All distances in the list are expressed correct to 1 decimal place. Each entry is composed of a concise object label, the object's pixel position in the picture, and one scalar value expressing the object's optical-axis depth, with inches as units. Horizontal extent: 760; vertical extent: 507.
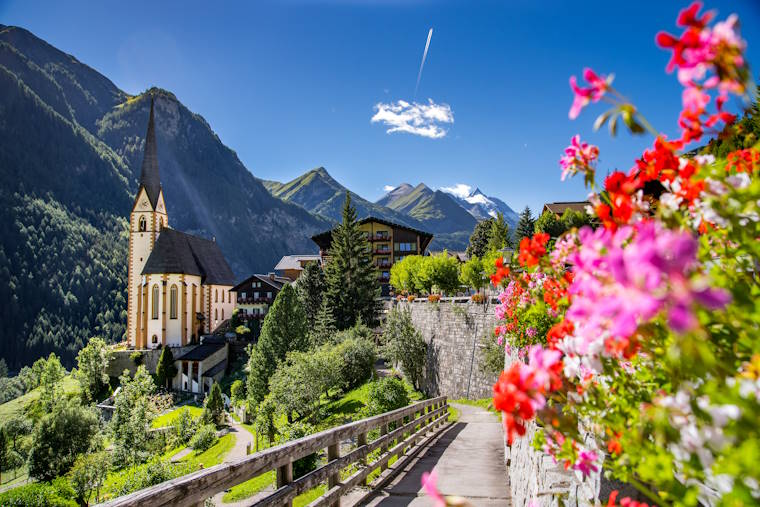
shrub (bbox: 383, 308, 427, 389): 1000.2
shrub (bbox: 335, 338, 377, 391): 1123.3
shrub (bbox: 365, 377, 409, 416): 601.6
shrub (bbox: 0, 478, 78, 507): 604.1
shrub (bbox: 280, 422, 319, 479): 434.6
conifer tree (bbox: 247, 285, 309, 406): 1242.6
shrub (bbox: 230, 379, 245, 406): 1465.3
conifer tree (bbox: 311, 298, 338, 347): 1426.7
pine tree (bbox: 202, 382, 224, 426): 1266.0
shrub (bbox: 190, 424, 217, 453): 1077.4
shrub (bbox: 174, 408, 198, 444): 1209.4
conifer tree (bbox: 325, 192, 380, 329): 1624.0
